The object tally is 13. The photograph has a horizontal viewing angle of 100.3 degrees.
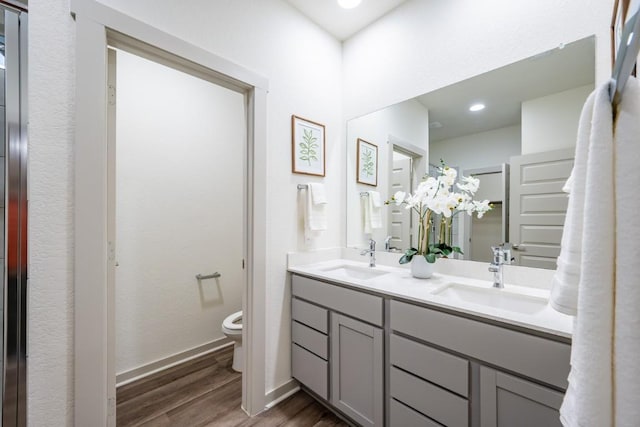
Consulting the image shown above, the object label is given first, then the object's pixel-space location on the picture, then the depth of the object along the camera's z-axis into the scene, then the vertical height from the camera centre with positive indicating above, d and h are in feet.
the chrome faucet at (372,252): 6.35 -0.97
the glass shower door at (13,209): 3.21 +0.01
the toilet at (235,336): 6.73 -3.14
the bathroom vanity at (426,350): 3.02 -1.95
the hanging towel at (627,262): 1.30 -0.24
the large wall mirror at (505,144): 4.23 +1.31
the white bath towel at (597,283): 1.41 -0.37
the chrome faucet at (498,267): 4.43 -0.91
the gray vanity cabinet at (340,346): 4.47 -2.55
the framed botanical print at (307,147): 6.22 +1.58
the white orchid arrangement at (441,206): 4.95 +0.12
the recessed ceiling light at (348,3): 5.91 +4.67
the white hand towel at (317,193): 6.31 +0.44
